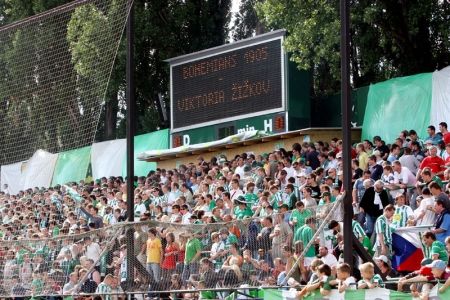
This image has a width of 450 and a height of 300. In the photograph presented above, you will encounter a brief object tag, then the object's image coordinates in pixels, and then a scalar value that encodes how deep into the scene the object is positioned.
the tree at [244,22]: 42.19
